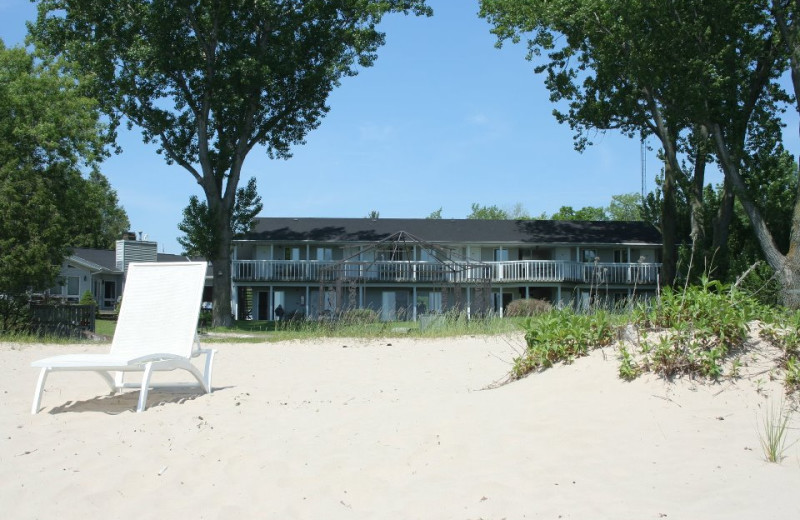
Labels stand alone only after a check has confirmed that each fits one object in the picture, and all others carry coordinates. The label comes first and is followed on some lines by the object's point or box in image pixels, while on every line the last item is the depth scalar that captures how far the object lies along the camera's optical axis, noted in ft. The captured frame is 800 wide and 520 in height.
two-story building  128.16
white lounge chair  25.34
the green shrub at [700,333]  20.58
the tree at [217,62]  87.10
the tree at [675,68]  72.90
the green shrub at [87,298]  123.79
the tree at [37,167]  62.39
